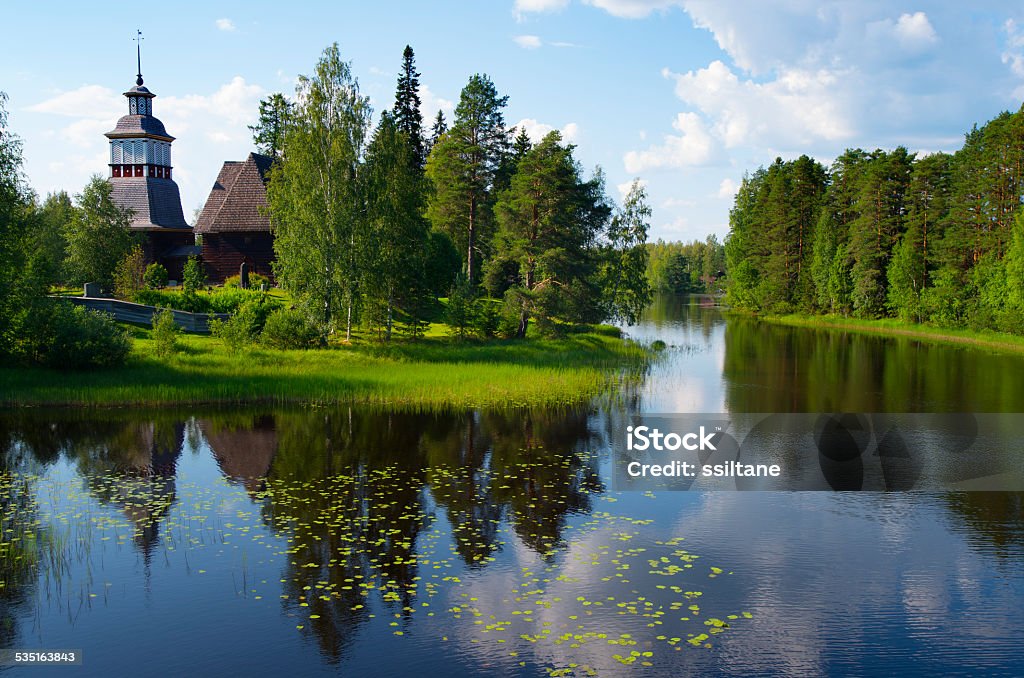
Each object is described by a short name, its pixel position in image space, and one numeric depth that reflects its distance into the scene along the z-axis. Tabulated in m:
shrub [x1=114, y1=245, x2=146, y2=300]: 52.50
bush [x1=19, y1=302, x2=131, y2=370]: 31.78
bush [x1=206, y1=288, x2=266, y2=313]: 46.12
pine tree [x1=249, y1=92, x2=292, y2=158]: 73.44
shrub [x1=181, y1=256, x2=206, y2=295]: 54.71
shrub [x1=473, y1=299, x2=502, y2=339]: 46.69
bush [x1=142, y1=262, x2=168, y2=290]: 57.88
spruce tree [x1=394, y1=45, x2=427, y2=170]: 80.81
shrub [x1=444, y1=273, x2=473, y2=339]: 45.59
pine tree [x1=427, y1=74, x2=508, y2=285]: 67.69
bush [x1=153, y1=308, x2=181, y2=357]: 35.25
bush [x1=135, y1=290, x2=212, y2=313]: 45.50
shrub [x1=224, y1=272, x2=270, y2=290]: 56.31
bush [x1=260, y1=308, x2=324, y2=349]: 38.59
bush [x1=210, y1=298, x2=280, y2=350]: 38.16
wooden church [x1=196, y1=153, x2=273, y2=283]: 60.69
